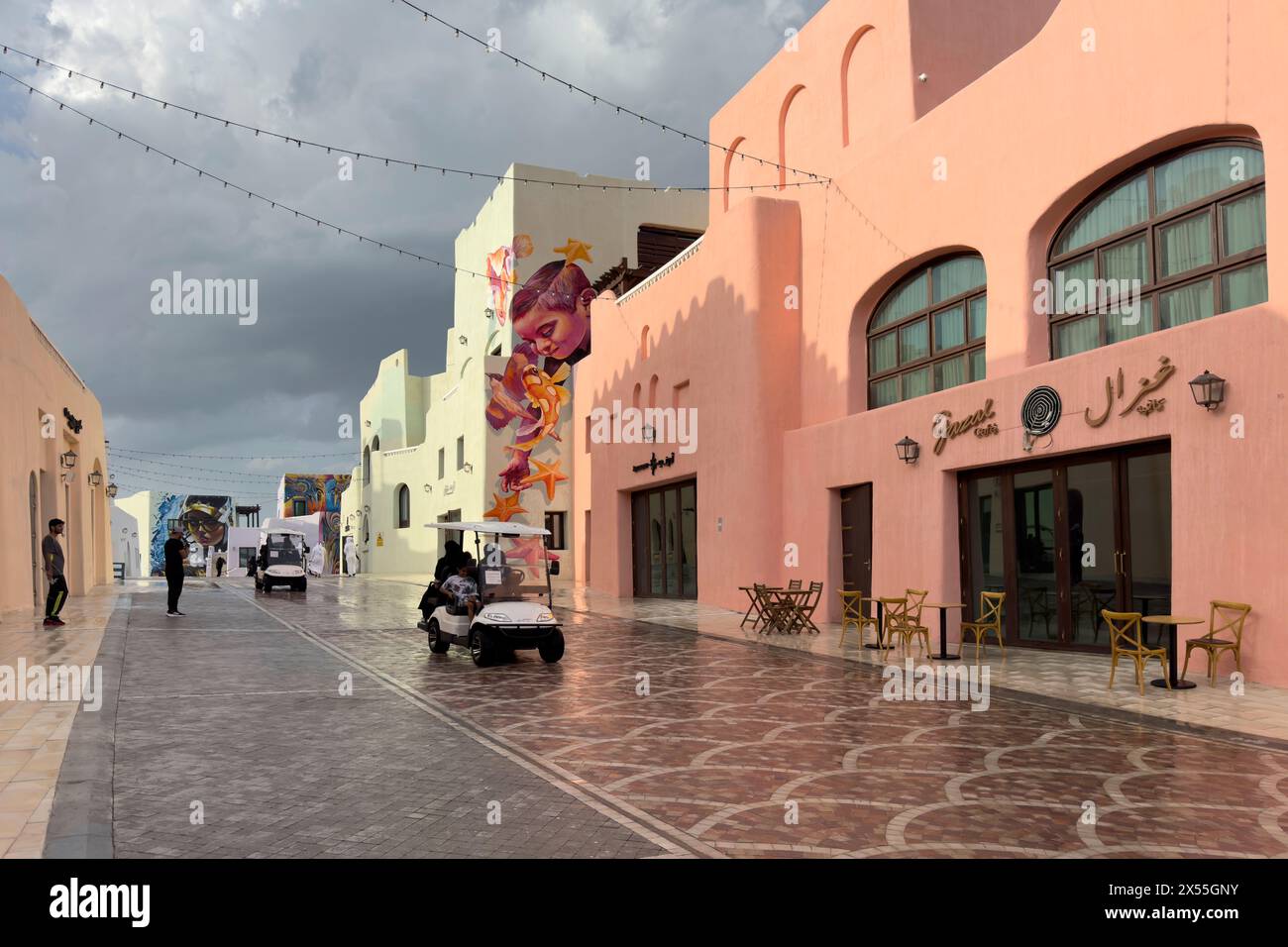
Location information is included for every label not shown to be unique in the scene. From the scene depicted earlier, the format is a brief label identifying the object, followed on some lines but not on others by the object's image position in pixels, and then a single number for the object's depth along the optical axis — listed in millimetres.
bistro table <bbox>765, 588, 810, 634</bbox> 15117
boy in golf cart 12185
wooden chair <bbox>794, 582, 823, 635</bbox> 15211
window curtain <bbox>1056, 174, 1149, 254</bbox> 11883
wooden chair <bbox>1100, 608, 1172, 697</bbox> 9008
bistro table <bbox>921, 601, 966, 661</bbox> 11384
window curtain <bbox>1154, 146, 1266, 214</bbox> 10477
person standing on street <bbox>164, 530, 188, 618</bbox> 18594
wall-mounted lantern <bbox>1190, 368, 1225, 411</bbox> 9938
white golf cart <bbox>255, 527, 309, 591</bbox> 27438
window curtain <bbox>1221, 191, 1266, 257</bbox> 10297
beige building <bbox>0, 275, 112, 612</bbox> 17641
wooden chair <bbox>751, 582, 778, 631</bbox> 15156
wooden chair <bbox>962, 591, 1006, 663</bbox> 11250
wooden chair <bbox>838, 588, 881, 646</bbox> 13281
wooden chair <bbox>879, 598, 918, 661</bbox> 11898
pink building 10258
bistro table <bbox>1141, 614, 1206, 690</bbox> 9109
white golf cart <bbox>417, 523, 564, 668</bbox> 11430
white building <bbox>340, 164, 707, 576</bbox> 37469
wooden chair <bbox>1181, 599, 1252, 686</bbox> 9328
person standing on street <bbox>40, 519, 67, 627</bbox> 15016
